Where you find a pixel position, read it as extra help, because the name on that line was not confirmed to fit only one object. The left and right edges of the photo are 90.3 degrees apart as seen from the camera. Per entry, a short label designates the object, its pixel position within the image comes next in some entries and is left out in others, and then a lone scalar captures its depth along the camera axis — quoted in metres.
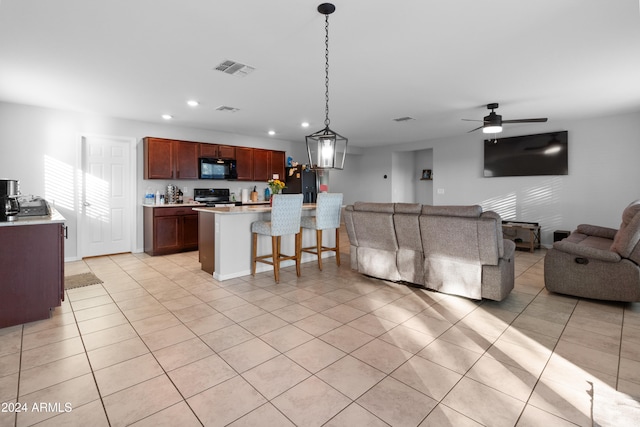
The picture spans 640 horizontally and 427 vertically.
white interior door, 5.39
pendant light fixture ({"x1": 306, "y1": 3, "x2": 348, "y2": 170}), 2.76
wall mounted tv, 6.09
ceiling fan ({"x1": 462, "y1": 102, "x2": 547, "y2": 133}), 4.80
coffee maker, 2.62
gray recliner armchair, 3.04
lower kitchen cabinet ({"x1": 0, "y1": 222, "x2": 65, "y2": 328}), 2.60
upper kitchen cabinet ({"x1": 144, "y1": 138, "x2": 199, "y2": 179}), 5.74
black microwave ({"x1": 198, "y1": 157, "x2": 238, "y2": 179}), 6.35
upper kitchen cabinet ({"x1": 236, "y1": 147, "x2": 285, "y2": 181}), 6.99
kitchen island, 4.04
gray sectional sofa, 3.08
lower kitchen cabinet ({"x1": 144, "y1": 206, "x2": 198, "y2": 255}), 5.54
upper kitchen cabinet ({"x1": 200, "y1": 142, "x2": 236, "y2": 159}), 6.40
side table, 5.83
